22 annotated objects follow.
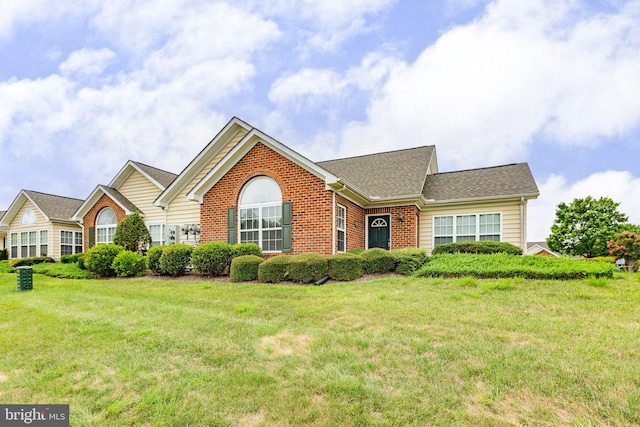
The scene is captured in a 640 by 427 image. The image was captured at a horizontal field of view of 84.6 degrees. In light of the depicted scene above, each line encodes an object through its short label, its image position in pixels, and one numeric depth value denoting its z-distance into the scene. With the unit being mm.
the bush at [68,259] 17609
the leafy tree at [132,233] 16391
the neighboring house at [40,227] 21688
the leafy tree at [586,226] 29609
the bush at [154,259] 12680
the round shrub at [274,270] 9922
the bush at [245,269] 10383
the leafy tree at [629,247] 12191
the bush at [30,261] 19078
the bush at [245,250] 11634
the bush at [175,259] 12164
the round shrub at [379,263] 10492
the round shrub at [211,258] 11531
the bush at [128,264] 12789
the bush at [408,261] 10148
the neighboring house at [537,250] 37984
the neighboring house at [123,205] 18203
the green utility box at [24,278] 10398
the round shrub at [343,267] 9727
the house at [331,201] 12070
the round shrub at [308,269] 9617
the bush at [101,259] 13477
